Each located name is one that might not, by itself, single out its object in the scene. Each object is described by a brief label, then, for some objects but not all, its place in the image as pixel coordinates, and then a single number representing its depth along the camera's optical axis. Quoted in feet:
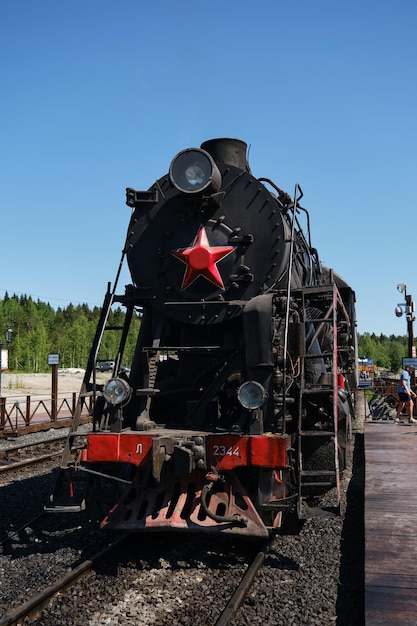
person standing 41.61
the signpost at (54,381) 56.85
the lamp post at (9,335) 79.87
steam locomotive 17.29
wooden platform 11.46
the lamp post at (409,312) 71.41
